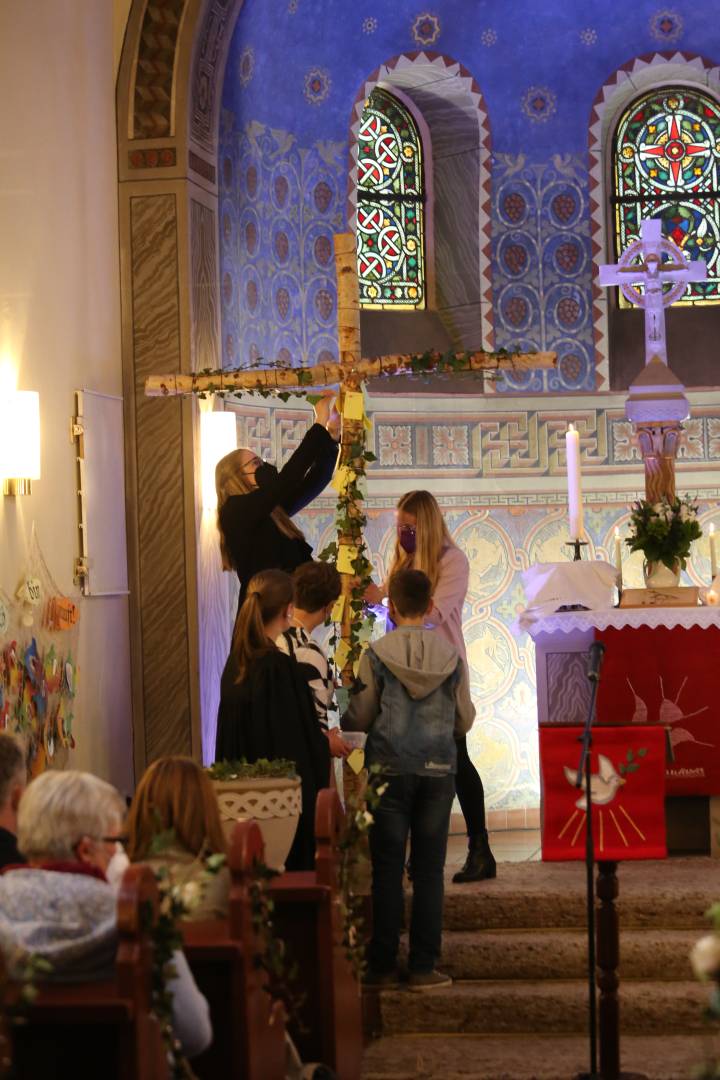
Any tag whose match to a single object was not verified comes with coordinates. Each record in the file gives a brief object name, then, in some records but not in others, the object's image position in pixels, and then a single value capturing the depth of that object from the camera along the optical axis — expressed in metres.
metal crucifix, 9.59
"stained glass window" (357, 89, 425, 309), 10.60
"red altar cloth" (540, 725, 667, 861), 7.04
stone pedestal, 8.99
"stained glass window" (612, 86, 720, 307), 10.81
